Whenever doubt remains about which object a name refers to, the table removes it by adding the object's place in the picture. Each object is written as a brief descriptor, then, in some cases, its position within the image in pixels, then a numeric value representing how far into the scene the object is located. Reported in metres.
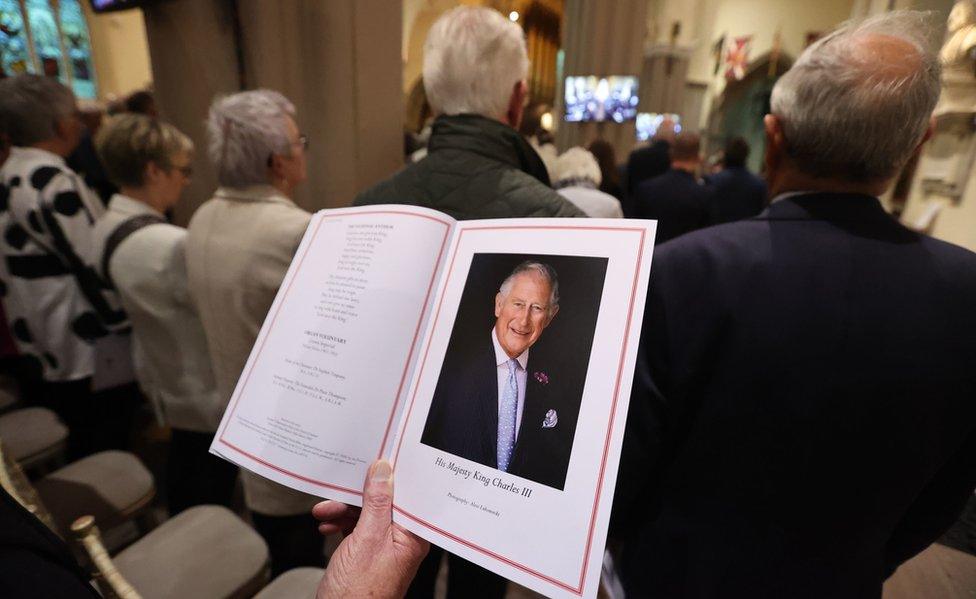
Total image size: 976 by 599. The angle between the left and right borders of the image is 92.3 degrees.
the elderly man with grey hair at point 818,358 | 0.78
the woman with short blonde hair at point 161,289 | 1.50
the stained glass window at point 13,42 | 6.96
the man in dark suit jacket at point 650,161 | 4.11
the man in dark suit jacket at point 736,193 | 3.56
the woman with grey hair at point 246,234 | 1.34
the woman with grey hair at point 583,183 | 2.31
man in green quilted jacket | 1.10
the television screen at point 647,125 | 8.14
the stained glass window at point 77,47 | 8.00
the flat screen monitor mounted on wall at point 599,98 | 7.01
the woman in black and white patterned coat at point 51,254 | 1.68
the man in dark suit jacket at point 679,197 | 3.23
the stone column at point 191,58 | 2.26
